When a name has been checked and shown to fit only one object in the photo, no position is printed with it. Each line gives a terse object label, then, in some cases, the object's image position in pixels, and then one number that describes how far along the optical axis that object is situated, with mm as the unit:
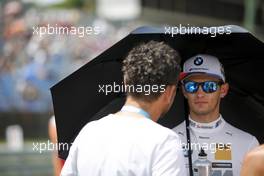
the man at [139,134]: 5875
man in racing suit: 7078
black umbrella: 7316
